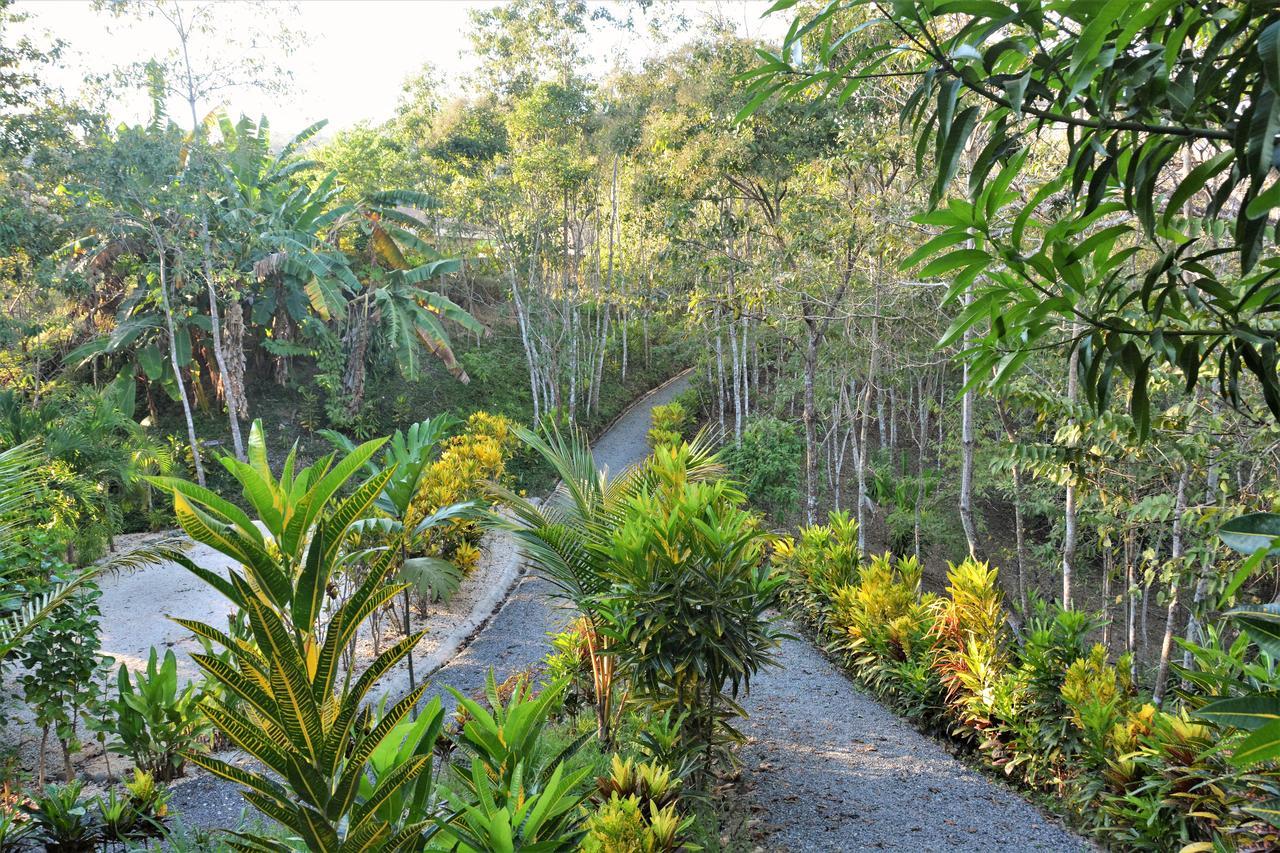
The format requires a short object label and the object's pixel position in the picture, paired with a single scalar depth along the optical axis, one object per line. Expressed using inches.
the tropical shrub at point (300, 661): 84.7
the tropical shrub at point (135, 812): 165.2
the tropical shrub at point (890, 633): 252.5
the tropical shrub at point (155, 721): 198.7
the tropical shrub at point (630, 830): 126.0
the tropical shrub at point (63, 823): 159.5
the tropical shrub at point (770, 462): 570.3
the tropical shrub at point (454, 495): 368.2
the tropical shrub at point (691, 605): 174.4
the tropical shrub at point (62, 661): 191.9
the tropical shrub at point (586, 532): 197.8
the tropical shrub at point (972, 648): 221.9
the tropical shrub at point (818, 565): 333.1
